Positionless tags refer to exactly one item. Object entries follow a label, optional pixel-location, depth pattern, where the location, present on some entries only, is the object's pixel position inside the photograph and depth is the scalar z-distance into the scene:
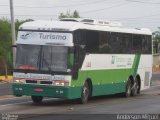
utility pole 46.25
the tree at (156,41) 106.29
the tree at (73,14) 115.25
